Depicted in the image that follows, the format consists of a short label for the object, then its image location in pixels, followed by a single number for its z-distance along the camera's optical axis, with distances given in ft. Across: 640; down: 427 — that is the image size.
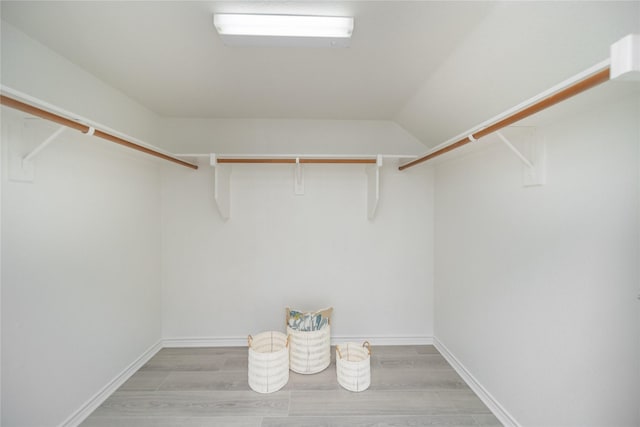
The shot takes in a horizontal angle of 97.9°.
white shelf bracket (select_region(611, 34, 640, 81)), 2.18
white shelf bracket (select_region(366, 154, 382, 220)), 7.17
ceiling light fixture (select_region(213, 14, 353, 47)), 3.80
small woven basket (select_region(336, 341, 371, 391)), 6.03
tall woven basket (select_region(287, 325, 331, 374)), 6.71
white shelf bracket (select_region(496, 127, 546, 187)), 4.40
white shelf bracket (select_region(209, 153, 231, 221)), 7.06
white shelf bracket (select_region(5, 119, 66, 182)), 4.06
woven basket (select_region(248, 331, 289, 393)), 6.03
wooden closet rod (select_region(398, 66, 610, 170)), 2.52
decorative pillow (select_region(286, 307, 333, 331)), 7.14
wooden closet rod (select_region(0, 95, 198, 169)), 3.17
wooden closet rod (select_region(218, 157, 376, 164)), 6.88
